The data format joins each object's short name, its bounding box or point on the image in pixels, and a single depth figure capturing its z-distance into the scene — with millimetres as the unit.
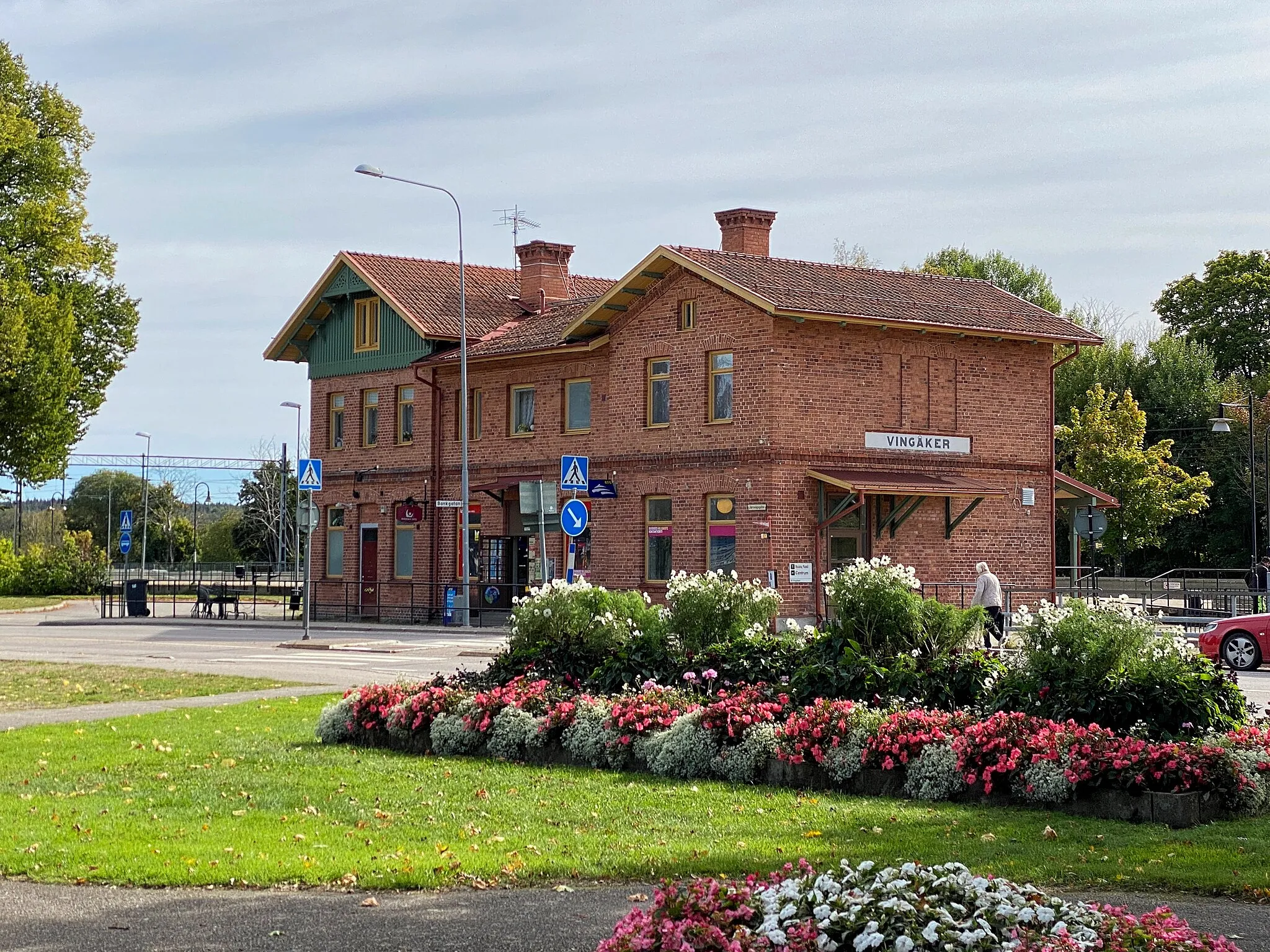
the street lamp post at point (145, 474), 81125
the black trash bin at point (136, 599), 50031
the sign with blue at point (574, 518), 30516
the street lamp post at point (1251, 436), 48656
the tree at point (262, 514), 96562
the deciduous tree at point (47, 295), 47625
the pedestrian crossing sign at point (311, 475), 34219
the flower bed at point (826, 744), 10547
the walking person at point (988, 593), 29312
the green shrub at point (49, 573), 69562
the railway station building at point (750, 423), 36188
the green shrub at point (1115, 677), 11719
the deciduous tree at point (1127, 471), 57688
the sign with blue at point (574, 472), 30953
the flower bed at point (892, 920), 5602
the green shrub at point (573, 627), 15242
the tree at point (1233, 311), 75688
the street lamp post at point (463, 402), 38338
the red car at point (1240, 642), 27188
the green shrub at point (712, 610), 15328
